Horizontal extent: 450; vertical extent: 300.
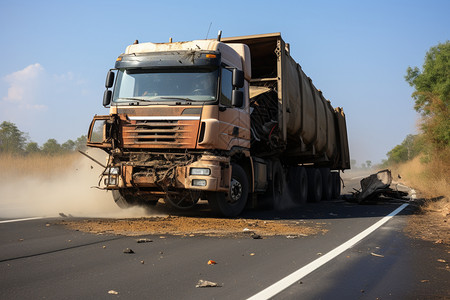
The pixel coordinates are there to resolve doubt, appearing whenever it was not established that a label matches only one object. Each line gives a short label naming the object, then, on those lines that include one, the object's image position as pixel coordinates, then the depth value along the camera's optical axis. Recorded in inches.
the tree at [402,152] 3503.9
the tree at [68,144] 1992.5
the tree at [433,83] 1037.2
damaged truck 356.5
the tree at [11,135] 1458.5
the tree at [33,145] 1807.7
